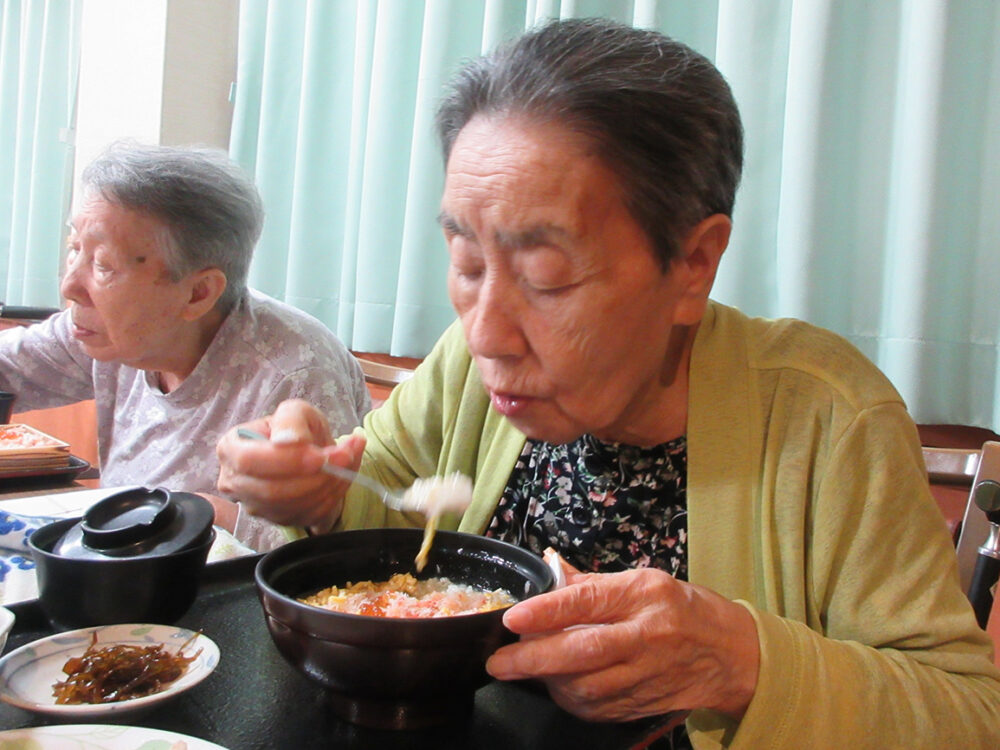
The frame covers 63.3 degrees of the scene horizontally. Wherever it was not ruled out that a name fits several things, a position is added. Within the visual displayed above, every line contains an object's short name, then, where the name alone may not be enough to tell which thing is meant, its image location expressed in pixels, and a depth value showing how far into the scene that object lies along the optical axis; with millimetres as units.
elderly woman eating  762
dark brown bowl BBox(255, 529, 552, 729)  632
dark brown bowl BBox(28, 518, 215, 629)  811
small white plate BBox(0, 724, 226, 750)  589
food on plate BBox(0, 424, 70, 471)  1474
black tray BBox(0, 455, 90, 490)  1477
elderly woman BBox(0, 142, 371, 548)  1729
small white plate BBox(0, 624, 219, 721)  650
